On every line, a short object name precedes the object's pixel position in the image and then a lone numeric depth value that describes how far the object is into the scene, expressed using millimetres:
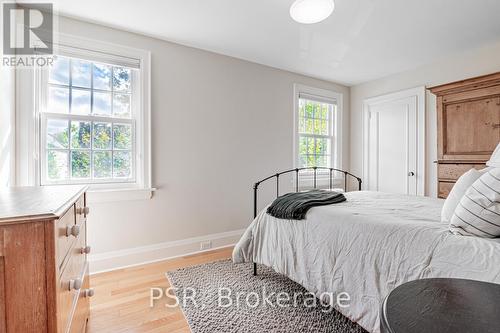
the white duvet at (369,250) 1103
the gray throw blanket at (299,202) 1856
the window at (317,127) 3982
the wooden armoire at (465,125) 2543
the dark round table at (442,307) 551
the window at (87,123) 2389
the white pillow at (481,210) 1104
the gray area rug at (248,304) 1648
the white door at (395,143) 3594
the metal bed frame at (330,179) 3960
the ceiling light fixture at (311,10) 2043
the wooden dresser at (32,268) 702
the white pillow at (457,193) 1400
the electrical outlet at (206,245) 3075
